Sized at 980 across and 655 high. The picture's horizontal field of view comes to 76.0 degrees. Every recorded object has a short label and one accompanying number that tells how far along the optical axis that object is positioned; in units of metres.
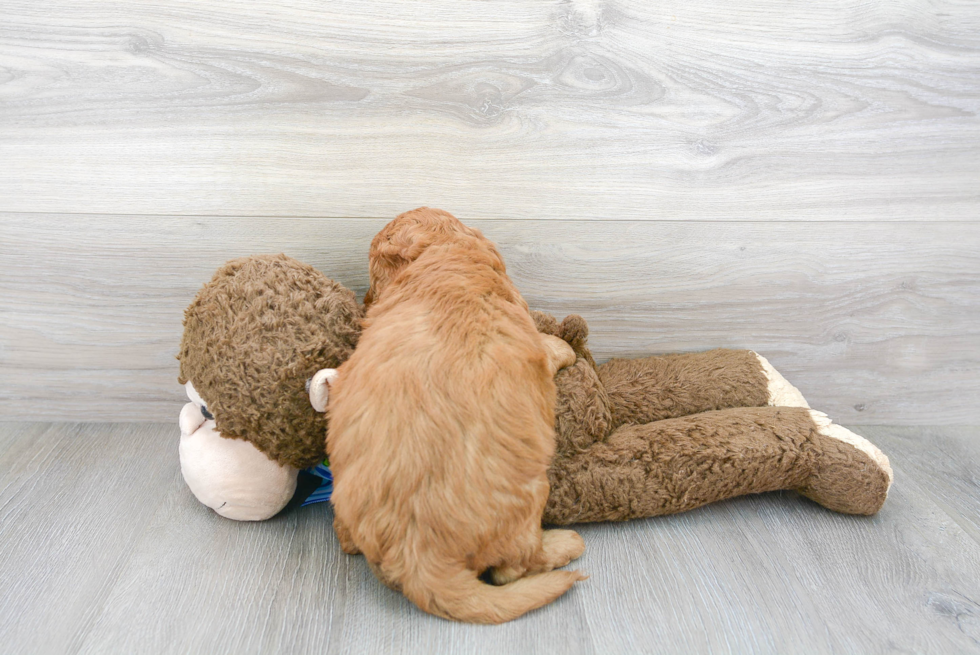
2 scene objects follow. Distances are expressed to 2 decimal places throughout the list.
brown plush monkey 0.84
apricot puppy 0.72
